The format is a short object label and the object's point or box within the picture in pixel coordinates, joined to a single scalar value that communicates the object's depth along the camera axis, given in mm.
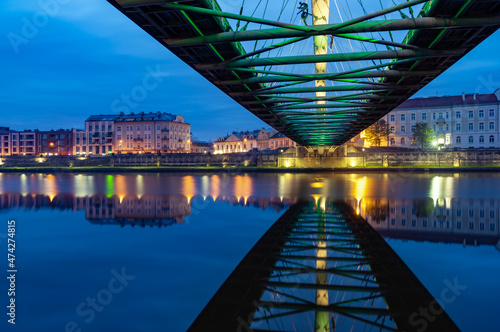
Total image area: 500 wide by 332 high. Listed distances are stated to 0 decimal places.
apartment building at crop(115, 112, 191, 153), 102750
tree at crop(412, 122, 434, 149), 72375
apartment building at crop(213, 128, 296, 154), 115125
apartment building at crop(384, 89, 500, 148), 77688
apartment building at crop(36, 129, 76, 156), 117000
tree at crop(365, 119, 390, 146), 78688
